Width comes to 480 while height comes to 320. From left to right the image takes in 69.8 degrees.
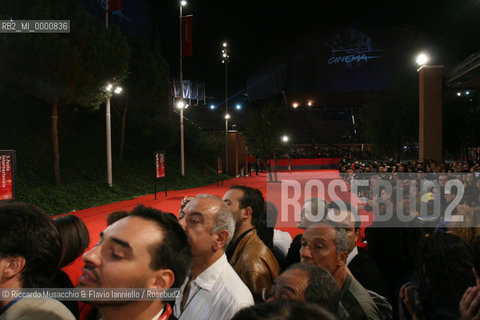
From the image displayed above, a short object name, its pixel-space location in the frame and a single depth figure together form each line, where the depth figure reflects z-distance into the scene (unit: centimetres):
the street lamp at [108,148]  1612
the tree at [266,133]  2600
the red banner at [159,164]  1388
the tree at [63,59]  1284
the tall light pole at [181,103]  2013
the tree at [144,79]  2292
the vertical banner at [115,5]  1609
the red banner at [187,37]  2311
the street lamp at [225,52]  2792
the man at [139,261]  147
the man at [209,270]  205
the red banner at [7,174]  559
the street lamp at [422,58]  1632
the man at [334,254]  237
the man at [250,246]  278
